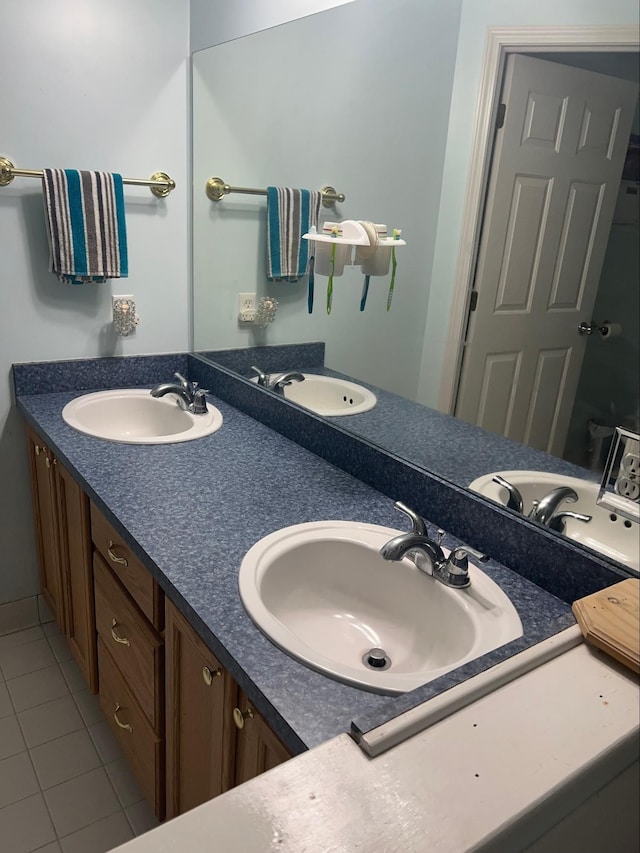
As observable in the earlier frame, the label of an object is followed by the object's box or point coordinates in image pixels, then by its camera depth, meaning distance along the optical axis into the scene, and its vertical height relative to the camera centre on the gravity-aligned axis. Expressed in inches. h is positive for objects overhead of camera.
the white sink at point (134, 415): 76.4 -26.2
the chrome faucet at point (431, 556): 41.9 -21.9
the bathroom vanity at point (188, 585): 34.8 -24.8
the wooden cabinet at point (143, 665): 40.8 -36.6
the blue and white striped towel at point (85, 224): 70.5 -4.2
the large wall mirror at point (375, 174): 40.3 +2.7
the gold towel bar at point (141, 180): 69.0 +0.8
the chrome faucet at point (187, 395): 75.5 -22.7
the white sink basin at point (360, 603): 40.2 -26.0
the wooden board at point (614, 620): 29.8 -18.7
